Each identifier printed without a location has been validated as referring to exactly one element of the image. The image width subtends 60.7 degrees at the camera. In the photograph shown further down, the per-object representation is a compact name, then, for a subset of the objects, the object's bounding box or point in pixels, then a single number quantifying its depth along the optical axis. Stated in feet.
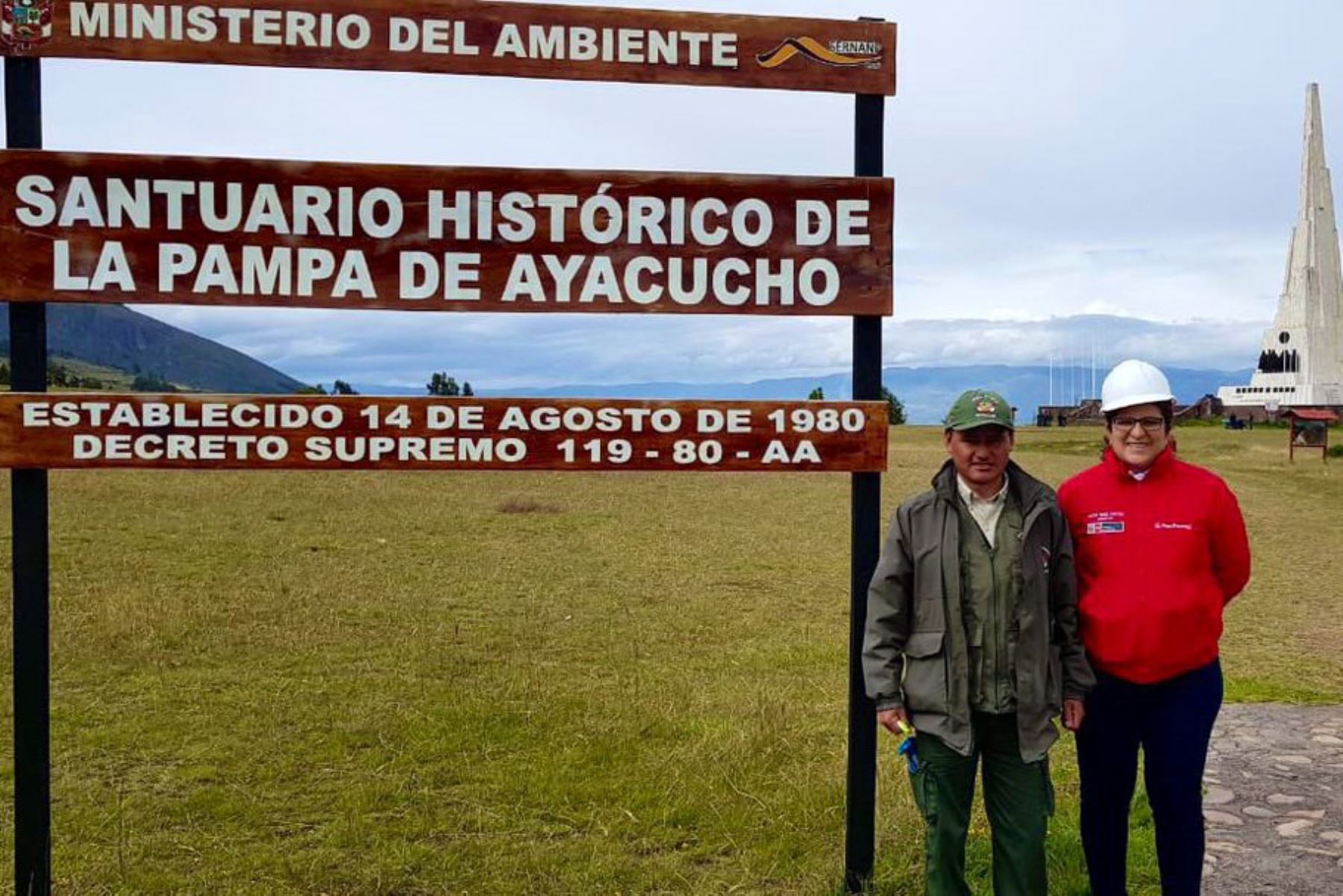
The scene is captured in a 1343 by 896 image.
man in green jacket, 12.09
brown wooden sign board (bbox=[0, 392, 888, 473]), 14.28
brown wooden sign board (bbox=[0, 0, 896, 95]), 14.29
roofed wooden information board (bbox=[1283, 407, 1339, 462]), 117.80
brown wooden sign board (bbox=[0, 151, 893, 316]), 14.28
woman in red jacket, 12.34
